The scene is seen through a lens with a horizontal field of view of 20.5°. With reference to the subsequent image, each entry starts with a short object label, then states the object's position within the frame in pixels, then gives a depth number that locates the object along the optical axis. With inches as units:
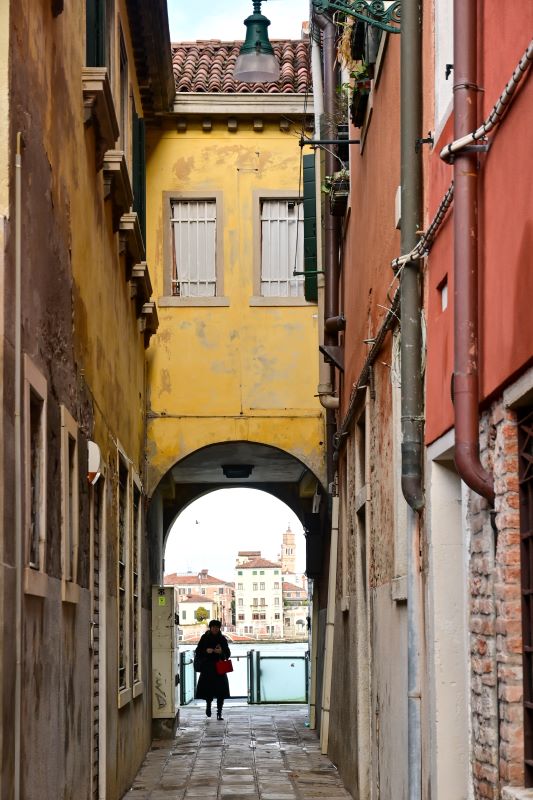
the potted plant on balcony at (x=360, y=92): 461.1
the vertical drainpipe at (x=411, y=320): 320.5
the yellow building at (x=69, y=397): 275.0
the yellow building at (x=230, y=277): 764.0
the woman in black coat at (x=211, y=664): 943.0
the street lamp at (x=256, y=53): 562.6
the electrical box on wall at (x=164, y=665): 794.8
